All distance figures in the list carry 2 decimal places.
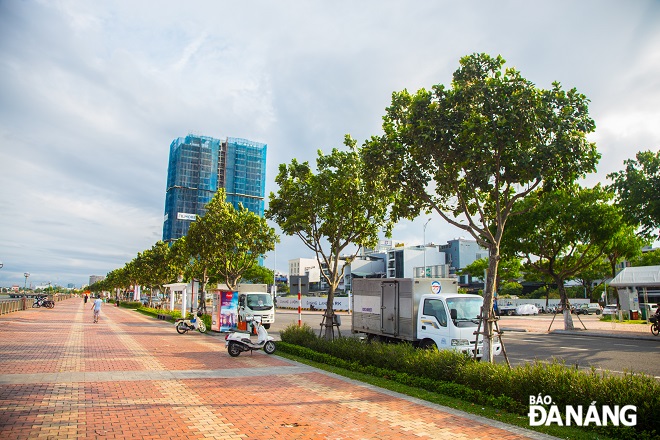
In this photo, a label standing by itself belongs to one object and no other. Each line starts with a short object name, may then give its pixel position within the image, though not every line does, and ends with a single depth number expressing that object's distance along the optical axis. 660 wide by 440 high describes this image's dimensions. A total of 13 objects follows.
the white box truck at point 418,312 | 12.85
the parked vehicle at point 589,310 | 54.09
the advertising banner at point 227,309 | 24.16
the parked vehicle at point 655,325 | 23.44
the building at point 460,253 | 104.56
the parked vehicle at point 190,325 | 23.33
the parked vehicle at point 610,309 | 42.50
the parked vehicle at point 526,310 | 52.47
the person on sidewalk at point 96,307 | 29.55
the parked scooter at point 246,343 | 14.82
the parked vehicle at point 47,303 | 53.53
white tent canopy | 29.34
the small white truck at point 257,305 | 25.66
